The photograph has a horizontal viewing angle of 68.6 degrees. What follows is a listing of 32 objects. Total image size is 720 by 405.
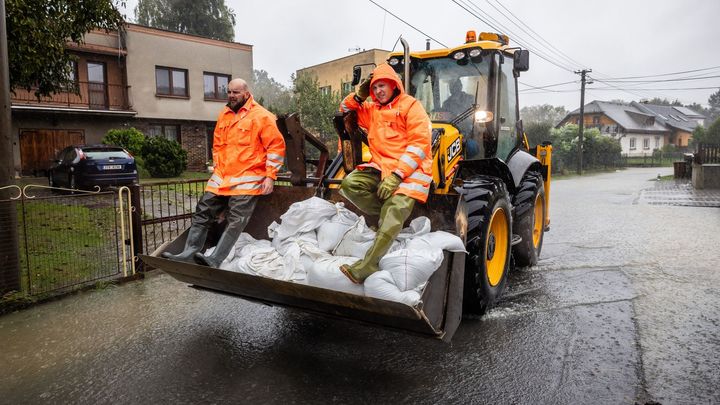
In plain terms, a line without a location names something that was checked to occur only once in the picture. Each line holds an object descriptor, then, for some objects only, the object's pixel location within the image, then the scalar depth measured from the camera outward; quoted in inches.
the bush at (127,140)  770.8
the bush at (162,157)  764.0
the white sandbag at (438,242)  144.6
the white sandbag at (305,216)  169.2
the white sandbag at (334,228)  162.9
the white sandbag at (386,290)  128.9
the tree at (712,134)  1698.5
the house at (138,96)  869.2
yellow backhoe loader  137.7
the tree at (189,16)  1770.4
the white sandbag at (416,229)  156.8
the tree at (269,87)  1579.7
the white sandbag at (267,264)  153.8
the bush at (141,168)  748.0
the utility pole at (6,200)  202.4
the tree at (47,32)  290.8
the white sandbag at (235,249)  168.9
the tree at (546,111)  4223.2
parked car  555.8
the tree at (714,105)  4539.9
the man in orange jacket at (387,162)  145.0
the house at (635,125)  2385.6
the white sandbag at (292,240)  165.5
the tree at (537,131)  1301.7
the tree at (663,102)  3978.3
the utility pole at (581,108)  1334.9
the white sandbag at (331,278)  139.7
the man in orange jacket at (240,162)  179.8
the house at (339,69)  1229.1
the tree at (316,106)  1019.9
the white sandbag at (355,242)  158.1
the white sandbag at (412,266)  134.2
